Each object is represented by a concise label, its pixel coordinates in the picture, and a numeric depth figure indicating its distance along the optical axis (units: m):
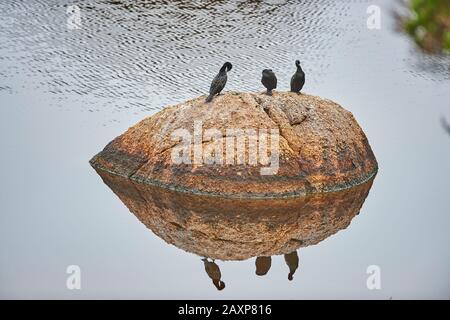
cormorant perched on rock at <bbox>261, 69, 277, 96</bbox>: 21.85
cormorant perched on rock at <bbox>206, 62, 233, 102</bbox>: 21.08
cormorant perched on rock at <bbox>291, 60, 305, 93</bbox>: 22.62
